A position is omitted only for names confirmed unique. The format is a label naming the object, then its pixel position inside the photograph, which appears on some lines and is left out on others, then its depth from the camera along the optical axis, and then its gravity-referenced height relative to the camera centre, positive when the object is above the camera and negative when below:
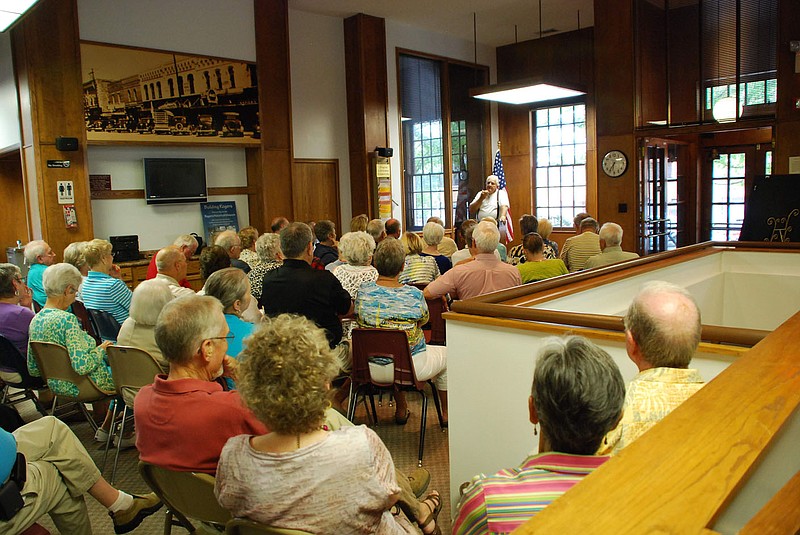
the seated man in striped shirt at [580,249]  6.00 -0.53
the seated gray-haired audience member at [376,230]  6.45 -0.29
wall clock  9.46 +0.40
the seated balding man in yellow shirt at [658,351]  1.80 -0.49
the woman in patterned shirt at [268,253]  4.99 -0.38
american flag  10.81 +0.39
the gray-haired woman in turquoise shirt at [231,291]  3.07 -0.40
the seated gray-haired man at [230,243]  5.29 -0.30
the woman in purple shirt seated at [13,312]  3.95 -0.59
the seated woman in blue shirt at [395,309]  3.65 -0.62
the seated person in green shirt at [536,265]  4.78 -0.53
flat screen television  8.00 +0.36
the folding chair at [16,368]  3.79 -0.92
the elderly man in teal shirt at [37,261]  5.33 -0.40
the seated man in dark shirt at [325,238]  6.10 -0.35
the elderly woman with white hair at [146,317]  3.21 -0.54
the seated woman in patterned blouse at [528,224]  6.56 -0.30
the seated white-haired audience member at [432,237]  5.57 -0.34
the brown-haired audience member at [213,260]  4.27 -0.35
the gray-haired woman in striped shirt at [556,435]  1.33 -0.55
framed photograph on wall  7.40 +1.37
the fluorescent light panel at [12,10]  5.09 +1.65
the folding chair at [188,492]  1.99 -0.89
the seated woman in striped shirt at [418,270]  4.91 -0.54
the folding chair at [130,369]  3.13 -0.78
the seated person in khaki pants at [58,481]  2.27 -0.98
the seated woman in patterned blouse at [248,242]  5.50 -0.32
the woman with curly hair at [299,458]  1.63 -0.65
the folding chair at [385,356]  3.48 -0.85
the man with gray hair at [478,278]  4.20 -0.53
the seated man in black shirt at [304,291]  3.84 -0.52
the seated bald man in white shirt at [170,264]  4.22 -0.36
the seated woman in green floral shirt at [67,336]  3.51 -0.67
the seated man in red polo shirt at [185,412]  2.04 -0.65
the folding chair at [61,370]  3.47 -0.85
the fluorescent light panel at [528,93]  8.72 +1.41
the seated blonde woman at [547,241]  6.05 -0.47
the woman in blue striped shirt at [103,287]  4.27 -0.50
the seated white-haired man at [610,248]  5.42 -0.48
